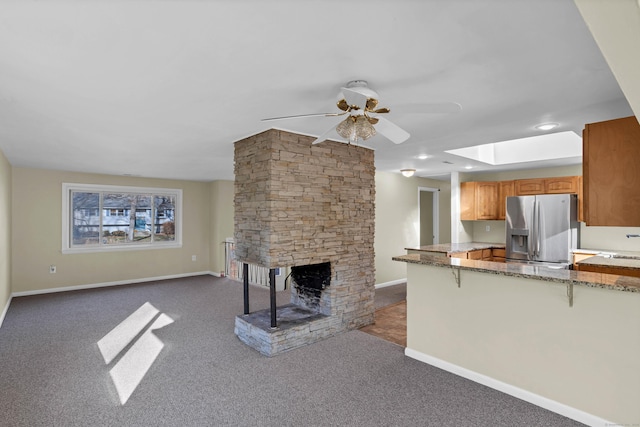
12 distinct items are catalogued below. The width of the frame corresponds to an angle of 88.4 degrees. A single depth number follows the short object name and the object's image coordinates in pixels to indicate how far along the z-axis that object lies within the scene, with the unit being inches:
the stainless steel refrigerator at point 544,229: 191.9
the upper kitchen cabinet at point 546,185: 200.4
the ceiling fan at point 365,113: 75.4
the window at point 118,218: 245.6
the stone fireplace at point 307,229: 131.0
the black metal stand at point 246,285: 152.3
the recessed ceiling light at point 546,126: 121.0
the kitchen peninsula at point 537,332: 84.2
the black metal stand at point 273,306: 133.4
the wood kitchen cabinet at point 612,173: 90.8
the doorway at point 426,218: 318.0
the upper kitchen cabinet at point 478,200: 234.7
